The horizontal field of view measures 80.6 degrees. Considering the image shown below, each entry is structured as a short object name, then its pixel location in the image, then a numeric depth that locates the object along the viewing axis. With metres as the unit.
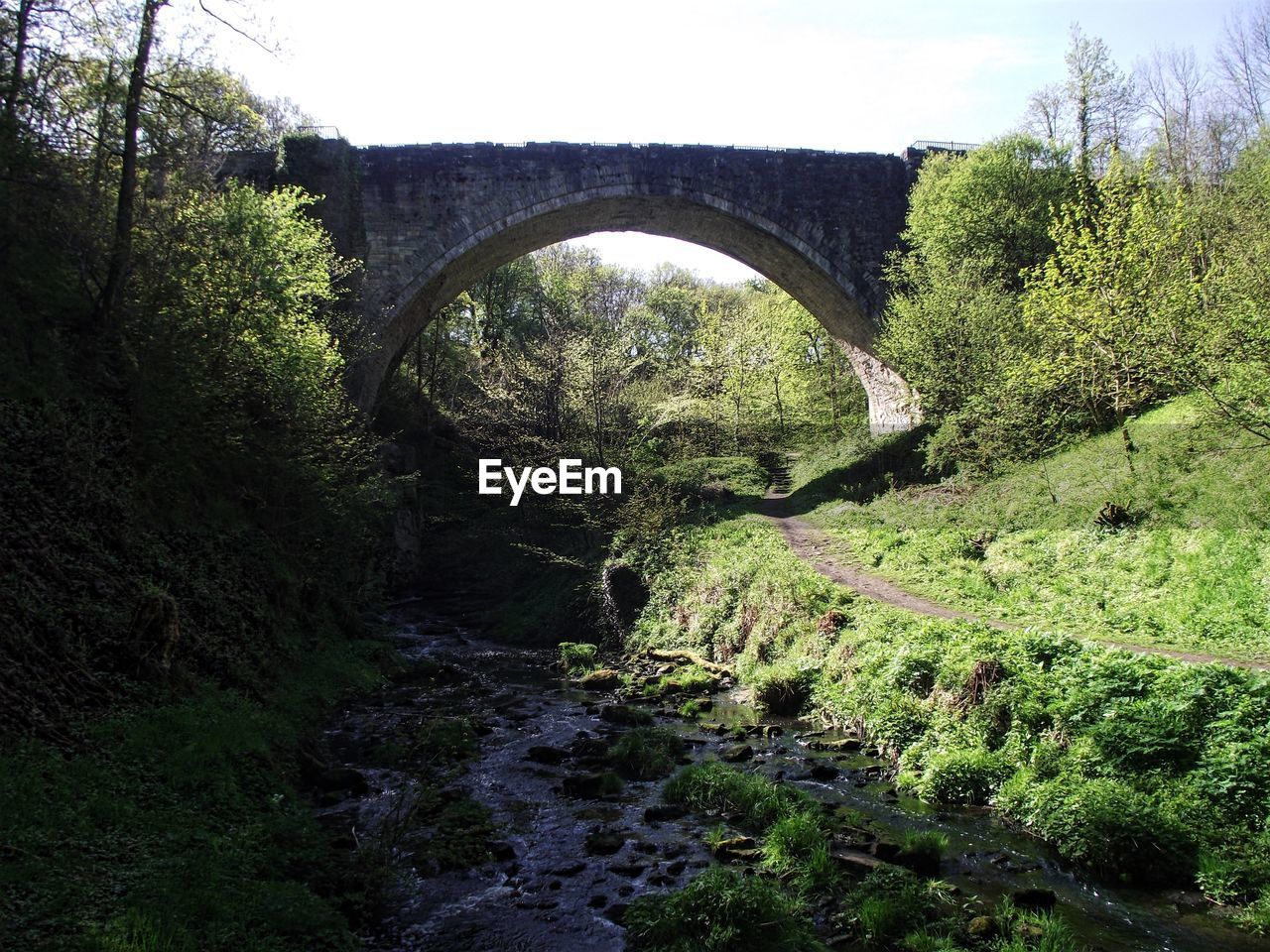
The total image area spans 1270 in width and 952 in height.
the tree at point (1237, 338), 11.69
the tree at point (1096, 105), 27.75
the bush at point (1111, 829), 6.32
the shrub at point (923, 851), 6.72
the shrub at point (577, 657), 16.08
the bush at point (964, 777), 8.16
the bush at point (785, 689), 11.98
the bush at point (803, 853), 6.53
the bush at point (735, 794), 7.88
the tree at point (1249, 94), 29.00
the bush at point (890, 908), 5.73
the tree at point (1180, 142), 28.75
